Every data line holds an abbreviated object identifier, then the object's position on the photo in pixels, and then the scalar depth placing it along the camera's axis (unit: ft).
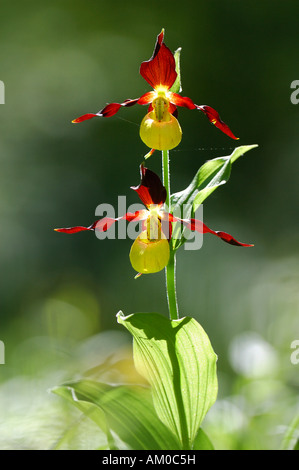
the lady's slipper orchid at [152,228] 3.53
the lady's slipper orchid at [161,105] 3.54
